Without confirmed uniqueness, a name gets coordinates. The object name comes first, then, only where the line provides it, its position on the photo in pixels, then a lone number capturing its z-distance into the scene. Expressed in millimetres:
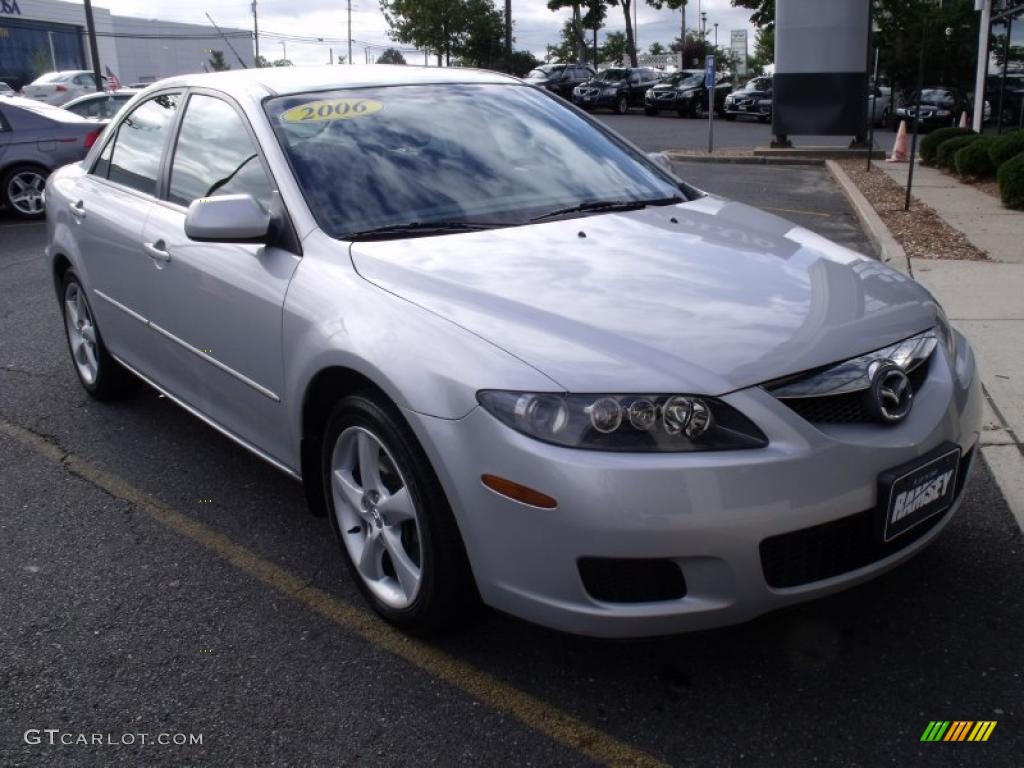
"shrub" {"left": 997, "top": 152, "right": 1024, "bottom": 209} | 11055
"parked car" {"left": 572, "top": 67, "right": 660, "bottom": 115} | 37188
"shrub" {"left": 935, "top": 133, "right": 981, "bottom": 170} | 15211
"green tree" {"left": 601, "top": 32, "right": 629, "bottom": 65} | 81500
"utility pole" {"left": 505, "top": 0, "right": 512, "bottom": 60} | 50562
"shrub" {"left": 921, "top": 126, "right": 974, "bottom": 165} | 16719
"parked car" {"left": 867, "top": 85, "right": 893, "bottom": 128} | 31938
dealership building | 68562
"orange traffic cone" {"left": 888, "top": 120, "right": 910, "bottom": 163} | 19094
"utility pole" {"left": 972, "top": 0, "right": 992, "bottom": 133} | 18375
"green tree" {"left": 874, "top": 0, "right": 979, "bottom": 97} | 35969
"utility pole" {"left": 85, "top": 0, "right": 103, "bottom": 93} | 33300
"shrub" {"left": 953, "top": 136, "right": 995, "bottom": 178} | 13758
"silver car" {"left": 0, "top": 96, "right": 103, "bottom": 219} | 12258
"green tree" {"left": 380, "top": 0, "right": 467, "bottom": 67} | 53938
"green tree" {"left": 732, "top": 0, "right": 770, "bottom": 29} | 43500
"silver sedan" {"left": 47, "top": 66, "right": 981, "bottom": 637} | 2588
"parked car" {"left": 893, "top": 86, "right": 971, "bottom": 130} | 29766
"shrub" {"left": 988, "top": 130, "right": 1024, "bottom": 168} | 12568
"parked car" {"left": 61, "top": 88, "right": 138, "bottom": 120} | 16250
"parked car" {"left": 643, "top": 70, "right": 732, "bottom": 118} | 35094
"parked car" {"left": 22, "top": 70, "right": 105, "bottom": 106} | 33562
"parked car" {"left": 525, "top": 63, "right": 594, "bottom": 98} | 39094
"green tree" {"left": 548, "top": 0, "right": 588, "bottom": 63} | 51469
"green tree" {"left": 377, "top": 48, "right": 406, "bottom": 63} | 57375
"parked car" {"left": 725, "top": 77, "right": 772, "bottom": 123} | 33000
